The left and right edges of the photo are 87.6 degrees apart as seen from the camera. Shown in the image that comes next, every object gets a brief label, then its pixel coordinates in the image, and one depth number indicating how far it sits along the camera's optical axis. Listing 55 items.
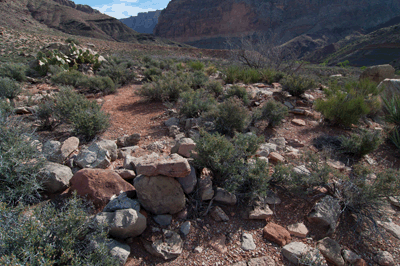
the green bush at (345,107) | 4.83
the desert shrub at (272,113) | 4.65
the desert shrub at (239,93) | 5.59
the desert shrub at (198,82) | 7.10
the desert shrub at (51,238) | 1.53
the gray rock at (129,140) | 3.81
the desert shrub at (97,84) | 7.06
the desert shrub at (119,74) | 8.70
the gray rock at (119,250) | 1.92
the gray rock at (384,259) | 2.17
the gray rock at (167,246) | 2.07
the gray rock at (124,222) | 2.04
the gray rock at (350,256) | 2.17
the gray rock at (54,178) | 2.46
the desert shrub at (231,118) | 4.17
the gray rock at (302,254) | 2.03
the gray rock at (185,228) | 2.30
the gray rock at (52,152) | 2.86
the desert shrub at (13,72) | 7.10
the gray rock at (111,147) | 3.23
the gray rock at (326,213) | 2.49
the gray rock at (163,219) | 2.35
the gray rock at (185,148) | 3.07
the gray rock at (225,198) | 2.68
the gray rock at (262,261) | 2.07
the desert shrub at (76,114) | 3.70
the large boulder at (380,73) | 8.90
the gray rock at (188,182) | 2.64
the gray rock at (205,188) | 2.63
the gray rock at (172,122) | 4.62
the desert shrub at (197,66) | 10.91
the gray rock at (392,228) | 2.46
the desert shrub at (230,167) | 2.64
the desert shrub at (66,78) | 7.29
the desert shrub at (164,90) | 6.21
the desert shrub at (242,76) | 8.06
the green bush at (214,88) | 6.41
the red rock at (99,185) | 2.38
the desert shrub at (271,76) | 8.12
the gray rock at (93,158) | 2.84
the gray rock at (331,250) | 2.14
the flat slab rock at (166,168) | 2.42
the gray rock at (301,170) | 3.03
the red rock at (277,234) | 2.29
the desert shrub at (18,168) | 2.18
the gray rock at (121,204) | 2.25
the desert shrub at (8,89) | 5.32
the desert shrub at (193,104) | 4.79
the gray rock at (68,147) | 2.99
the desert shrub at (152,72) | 9.54
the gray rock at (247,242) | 2.24
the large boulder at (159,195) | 2.41
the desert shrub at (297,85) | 6.37
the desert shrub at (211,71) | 10.33
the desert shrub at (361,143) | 3.69
